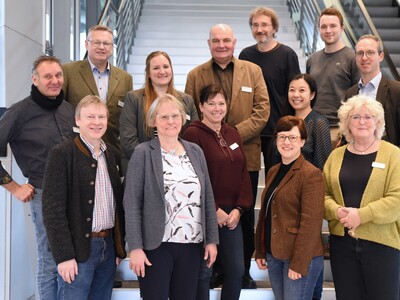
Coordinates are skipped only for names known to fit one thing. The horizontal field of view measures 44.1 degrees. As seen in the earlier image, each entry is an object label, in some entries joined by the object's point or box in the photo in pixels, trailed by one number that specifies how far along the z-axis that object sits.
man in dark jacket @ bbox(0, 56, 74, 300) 2.78
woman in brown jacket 2.48
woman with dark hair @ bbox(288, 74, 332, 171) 2.93
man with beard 3.57
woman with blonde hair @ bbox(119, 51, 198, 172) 3.01
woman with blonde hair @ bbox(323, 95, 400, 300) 2.44
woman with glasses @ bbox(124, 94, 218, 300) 2.41
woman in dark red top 2.80
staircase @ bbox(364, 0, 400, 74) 6.82
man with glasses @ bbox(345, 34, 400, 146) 3.18
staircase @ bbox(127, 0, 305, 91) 7.58
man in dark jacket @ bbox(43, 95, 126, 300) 2.34
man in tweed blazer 3.29
